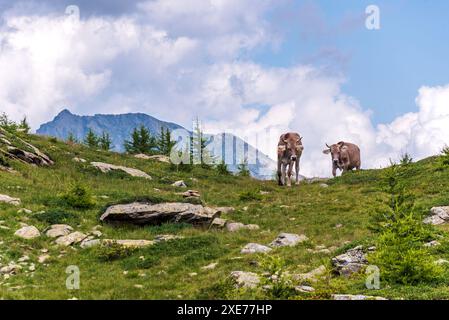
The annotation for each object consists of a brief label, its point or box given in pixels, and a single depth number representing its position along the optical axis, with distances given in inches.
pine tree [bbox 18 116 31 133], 2327.3
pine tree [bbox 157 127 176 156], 2682.1
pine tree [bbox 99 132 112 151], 2782.5
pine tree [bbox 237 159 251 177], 2120.2
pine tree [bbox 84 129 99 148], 2766.7
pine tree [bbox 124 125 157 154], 2733.8
